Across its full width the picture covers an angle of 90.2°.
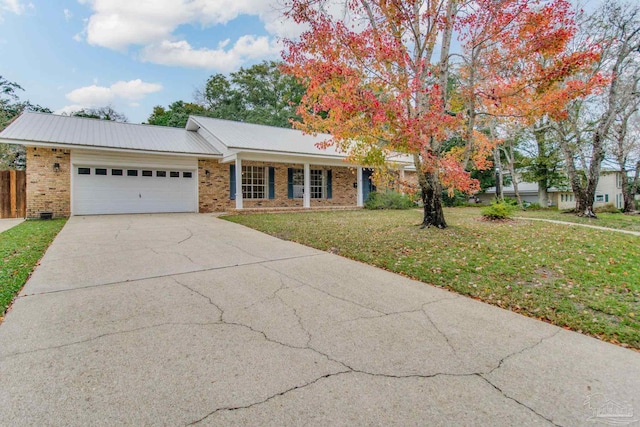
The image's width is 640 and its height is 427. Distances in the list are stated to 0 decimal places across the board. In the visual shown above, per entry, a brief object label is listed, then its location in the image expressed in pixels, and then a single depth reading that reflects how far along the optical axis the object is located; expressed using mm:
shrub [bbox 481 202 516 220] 10867
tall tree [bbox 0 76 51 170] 18156
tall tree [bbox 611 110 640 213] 15847
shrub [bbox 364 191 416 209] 17172
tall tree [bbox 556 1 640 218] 11555
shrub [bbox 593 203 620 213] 17516
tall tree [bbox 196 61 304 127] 32000
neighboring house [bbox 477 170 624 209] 29203
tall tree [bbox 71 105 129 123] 27684
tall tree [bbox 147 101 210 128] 28469
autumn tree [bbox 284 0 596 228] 6898
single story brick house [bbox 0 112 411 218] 11859
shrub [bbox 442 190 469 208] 20594
